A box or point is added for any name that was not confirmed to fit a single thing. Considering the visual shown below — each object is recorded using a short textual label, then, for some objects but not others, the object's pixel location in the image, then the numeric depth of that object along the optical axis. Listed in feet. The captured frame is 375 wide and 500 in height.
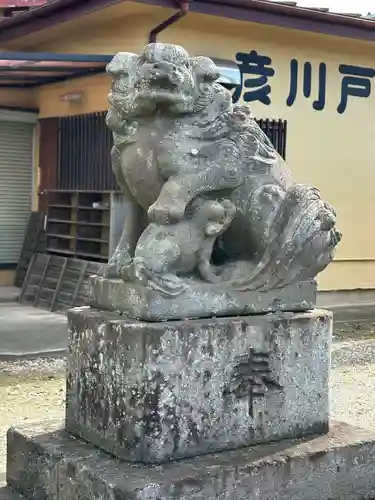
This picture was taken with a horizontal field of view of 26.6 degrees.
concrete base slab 9.44
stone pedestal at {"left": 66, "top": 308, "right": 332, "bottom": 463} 9.89
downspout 26.95
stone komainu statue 10.57
